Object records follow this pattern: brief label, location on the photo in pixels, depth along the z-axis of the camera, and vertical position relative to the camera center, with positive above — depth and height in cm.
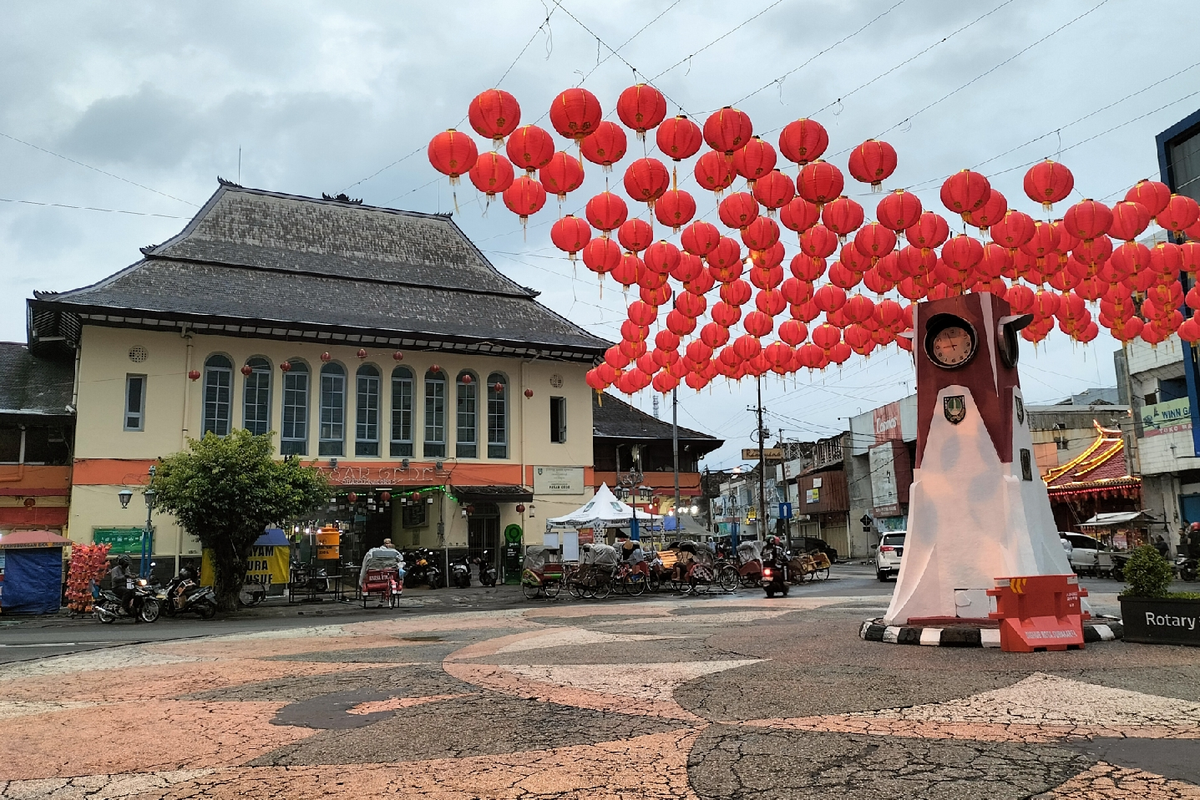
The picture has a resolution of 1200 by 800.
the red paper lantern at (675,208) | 1128 +419
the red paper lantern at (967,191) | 1096 +419
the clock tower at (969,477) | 1064 +51
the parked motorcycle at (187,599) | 1888 -134
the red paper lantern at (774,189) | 1091 +426
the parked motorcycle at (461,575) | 2839 -148
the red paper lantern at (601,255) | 1266 +405
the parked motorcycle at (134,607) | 1823 -142
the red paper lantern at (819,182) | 1080 +430
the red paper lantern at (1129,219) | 1160 +398
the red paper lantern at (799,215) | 1141 +410
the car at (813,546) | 4640 -142
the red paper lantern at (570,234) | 1198 +413
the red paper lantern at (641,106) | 948 +467
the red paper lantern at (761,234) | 1219 +413
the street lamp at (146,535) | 2264 +12
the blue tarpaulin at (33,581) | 2036 -93
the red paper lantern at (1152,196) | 1170 +432
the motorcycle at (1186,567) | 2203 -147
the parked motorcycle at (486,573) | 2867 -144
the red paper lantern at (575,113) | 930 +453
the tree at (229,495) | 1952 +98
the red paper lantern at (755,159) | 1012 +433
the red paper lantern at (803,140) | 1014 +454
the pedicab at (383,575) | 2080 -105
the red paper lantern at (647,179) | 1070 +436
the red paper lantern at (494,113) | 944 +462
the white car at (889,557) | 2681 -120
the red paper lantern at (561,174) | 1049 +435
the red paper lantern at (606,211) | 1126 +418
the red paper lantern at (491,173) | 1011 +424
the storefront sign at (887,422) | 4519 +525
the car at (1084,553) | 2619 -121
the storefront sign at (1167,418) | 2688 +303
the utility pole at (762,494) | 4026 +134
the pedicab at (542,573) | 2202 -115
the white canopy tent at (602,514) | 2472 +36
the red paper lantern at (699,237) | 1255 +421
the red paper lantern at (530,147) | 968 +435
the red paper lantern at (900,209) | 1141 +415
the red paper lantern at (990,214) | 1140 +405
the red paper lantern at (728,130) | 972 +449
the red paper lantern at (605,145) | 985 +443
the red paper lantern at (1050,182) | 1097 +428
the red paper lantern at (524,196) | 1052 +411
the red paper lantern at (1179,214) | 1191 +415
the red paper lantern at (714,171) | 1059 +438
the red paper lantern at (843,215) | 1167 +417
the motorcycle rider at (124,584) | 1836 -97
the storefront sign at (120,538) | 2461 +5
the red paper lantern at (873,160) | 1041 +438
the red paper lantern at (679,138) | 998 +454
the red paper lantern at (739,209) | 1116 +410
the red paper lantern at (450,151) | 988 +440
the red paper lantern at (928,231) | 1196 +403
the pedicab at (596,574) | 2175 -120
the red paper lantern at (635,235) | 1226 +419
